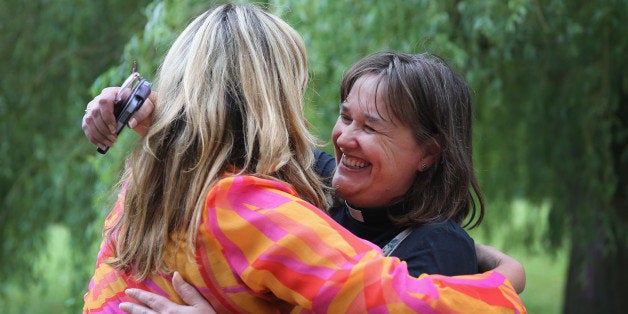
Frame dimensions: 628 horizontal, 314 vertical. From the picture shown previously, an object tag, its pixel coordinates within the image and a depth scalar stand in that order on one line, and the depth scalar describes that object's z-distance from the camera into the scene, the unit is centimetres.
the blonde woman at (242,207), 256
